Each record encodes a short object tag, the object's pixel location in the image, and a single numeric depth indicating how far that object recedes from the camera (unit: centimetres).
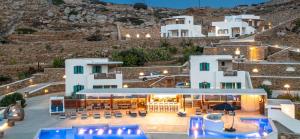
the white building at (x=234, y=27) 5406
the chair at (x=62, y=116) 2236
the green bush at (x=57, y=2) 7006
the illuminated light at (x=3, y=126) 2002
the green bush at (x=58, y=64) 3972
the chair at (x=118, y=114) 2197
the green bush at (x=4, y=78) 3866
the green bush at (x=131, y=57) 3866
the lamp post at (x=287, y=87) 3033
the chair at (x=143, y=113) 2202
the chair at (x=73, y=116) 2208
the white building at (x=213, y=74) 2861
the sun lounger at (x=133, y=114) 2194
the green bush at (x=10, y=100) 2733
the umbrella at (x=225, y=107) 2195
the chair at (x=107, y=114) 2190
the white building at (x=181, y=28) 5484
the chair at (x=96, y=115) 2175
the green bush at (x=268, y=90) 2724
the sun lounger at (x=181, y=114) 2162
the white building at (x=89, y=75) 2989
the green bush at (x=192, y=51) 4139
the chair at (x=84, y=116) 2178
